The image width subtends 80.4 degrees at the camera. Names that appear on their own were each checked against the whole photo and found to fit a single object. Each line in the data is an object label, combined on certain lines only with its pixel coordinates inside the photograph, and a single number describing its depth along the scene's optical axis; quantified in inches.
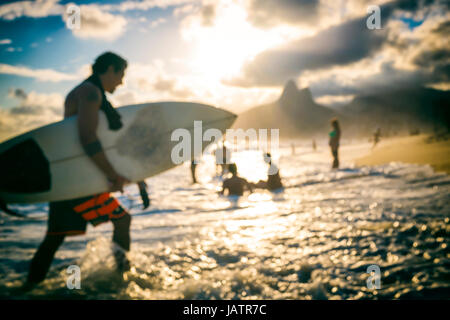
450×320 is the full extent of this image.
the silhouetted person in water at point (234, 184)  331.3
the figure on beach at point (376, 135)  962.7
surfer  93.0
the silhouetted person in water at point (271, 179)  349.7
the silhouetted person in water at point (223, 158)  599.7
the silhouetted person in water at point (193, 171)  521.8
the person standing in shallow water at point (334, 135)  477.8
